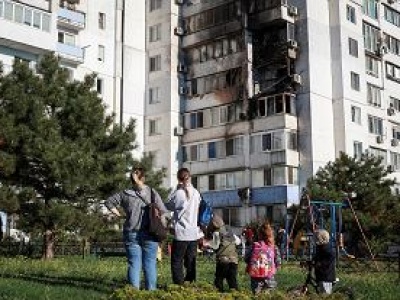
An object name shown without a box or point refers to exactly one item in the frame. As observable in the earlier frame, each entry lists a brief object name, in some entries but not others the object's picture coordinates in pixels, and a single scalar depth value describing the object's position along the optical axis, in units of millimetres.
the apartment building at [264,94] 46188
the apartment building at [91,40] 43250
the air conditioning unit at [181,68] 53094
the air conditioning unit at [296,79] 46156
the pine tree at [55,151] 24828
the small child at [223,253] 11422
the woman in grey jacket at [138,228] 10266
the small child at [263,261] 11034
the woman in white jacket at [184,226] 10445
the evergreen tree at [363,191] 35000
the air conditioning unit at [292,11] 47094
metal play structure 27338
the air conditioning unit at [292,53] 46531
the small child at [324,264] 11539
